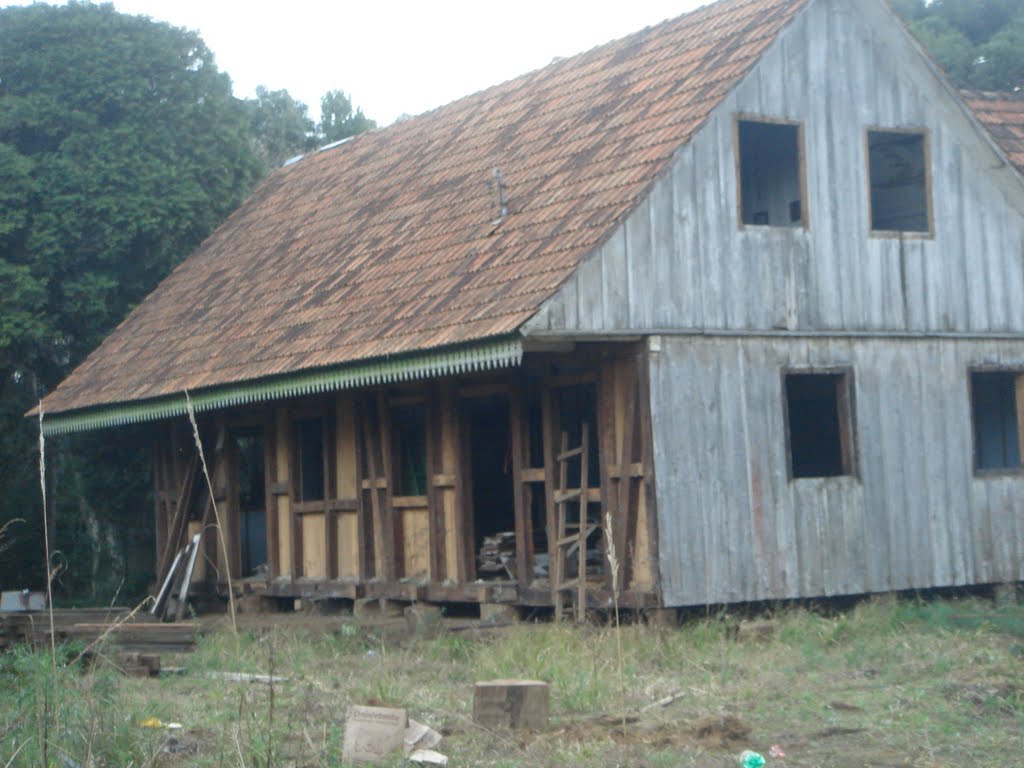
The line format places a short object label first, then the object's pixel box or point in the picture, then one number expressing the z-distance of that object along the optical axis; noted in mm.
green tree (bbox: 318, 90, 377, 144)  38938
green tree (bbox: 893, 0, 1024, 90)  28891
